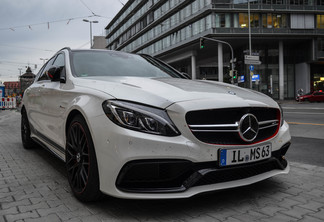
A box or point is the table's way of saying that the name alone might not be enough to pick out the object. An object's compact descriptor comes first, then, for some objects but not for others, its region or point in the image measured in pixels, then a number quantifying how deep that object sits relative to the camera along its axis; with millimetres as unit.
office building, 36156
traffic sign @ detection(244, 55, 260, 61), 23516
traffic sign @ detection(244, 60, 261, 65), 23875
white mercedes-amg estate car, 2154
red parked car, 31219
